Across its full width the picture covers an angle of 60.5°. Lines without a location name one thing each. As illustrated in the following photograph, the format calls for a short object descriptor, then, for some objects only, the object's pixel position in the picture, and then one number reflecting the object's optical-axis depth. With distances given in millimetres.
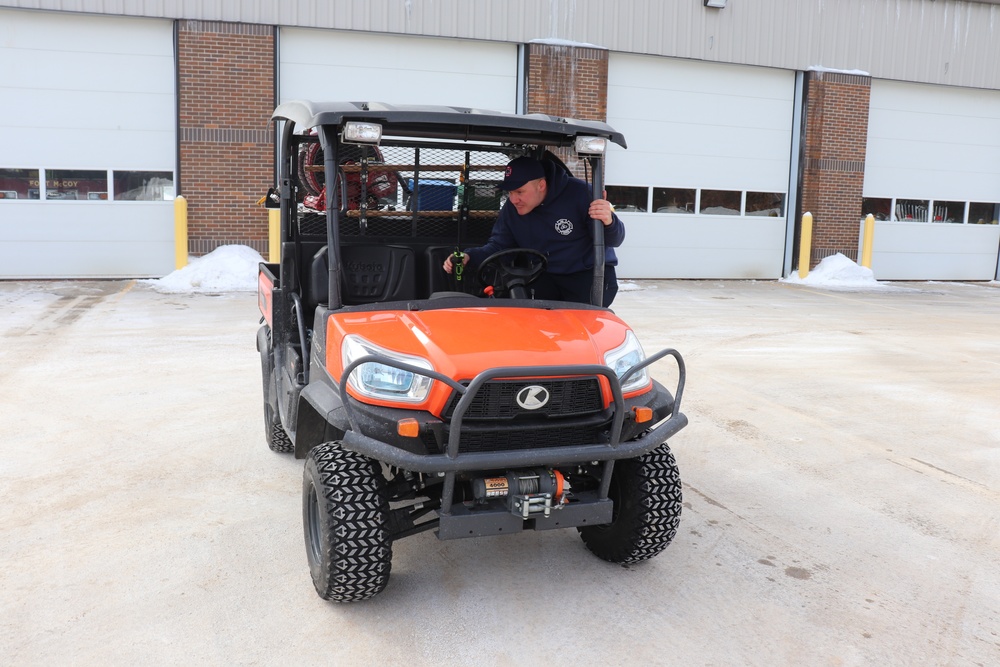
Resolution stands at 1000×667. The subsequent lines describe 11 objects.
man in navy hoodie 4168
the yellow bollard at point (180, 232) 13273
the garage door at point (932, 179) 17172
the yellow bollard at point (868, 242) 16656
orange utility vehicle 2930
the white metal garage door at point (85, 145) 12930
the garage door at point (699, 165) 15477
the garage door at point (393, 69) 13789
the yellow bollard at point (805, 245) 16281
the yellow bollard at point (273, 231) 13320
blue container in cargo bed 4984
